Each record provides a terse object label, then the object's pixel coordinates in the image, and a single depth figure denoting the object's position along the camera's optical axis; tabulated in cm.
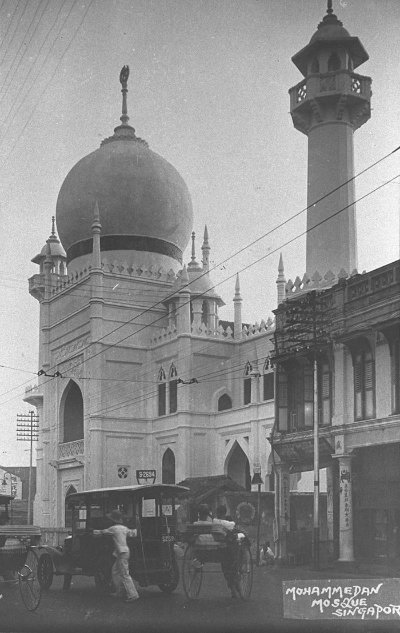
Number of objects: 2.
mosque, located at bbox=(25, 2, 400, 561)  2459
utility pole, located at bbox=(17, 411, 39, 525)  3688
